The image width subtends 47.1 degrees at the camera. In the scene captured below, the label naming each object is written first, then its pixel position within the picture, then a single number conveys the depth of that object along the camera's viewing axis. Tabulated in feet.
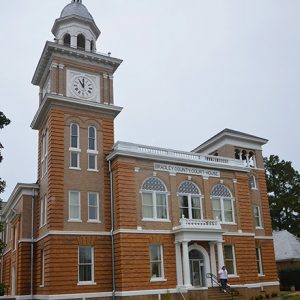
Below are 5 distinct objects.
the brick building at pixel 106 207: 83.40
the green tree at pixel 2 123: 71.91
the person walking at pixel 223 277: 86.06
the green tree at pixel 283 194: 163.90
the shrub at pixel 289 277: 122.10
